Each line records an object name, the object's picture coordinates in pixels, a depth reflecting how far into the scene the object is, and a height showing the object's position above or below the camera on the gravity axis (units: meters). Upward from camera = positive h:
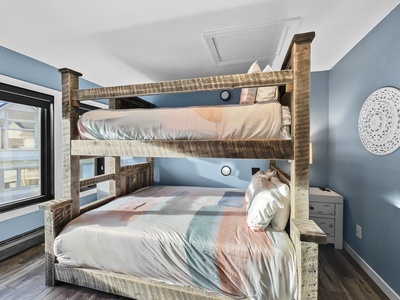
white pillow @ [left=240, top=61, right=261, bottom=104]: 1.43 +0.41
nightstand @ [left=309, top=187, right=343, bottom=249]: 2.22 -0.80
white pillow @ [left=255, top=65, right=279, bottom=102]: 1.38 +0.41
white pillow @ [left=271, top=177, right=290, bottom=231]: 1.34 -0.48
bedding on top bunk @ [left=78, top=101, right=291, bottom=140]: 1.19 +0.17
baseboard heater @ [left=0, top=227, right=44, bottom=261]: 1.96 -1.09
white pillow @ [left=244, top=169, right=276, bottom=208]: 1.61 -0.34
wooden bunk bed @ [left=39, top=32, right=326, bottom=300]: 1.10 -0.03
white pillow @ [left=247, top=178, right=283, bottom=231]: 1.30 -0.44
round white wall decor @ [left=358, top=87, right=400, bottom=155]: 1.51 +0.24
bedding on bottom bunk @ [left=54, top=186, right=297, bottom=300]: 1.15 -0.71
